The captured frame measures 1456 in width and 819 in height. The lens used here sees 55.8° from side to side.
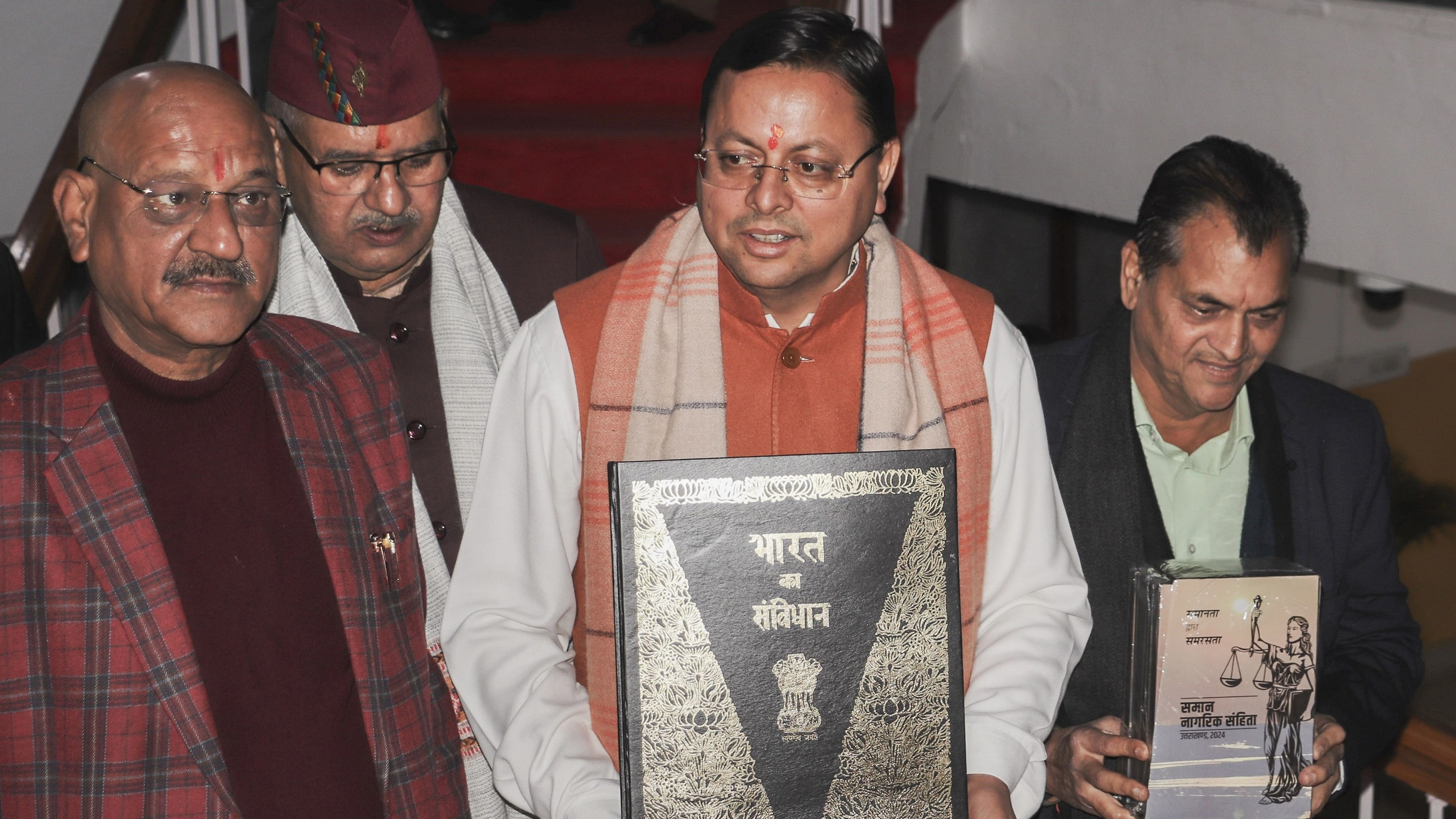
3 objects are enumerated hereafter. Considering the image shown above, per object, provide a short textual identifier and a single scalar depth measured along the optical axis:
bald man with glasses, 1.76
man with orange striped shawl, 1.83
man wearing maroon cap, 2.27
